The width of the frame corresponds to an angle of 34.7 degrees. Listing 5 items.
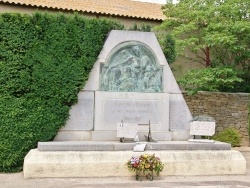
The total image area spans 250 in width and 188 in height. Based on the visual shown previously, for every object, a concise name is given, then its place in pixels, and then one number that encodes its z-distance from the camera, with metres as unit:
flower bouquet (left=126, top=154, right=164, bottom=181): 9.30
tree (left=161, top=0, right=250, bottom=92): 15.97
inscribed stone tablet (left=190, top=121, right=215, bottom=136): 11.18
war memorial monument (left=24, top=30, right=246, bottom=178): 9.69
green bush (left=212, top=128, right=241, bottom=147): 16.53
